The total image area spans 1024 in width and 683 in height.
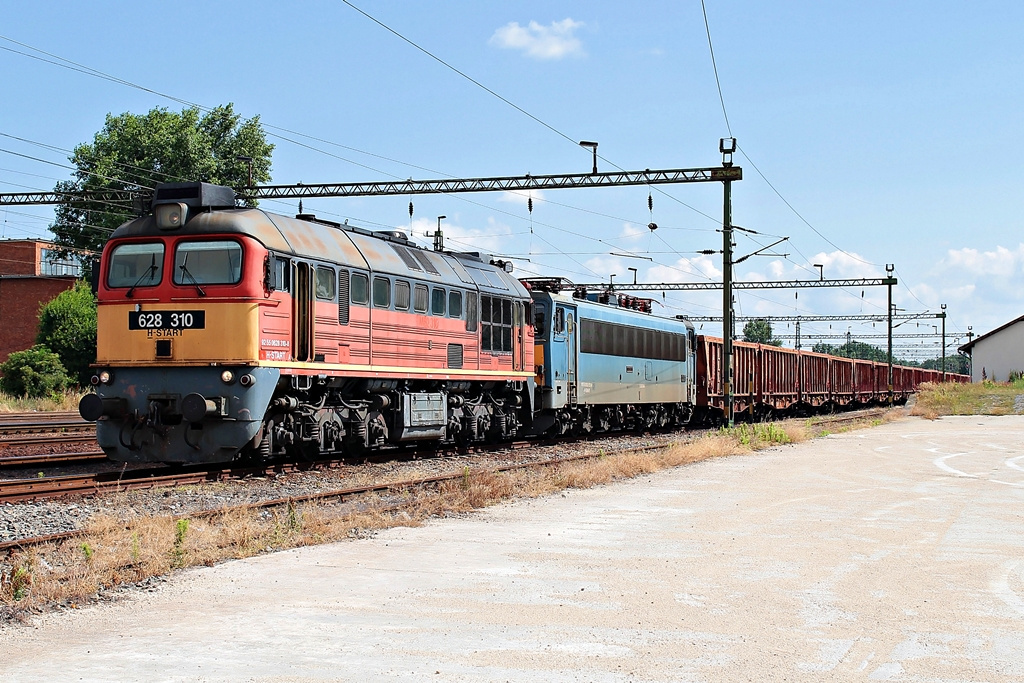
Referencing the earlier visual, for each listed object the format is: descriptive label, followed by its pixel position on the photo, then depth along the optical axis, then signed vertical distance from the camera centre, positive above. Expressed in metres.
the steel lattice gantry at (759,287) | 64.16 +5.17
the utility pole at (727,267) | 30.55 +2.87
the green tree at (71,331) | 49.59 +1.79
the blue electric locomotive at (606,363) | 26.58 +0.17
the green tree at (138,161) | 61.34 +12.20
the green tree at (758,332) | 146.62 +5.07
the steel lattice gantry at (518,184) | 30.83 +5.49
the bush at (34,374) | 46.34 -0.16
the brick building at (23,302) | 60.28 +3.80
